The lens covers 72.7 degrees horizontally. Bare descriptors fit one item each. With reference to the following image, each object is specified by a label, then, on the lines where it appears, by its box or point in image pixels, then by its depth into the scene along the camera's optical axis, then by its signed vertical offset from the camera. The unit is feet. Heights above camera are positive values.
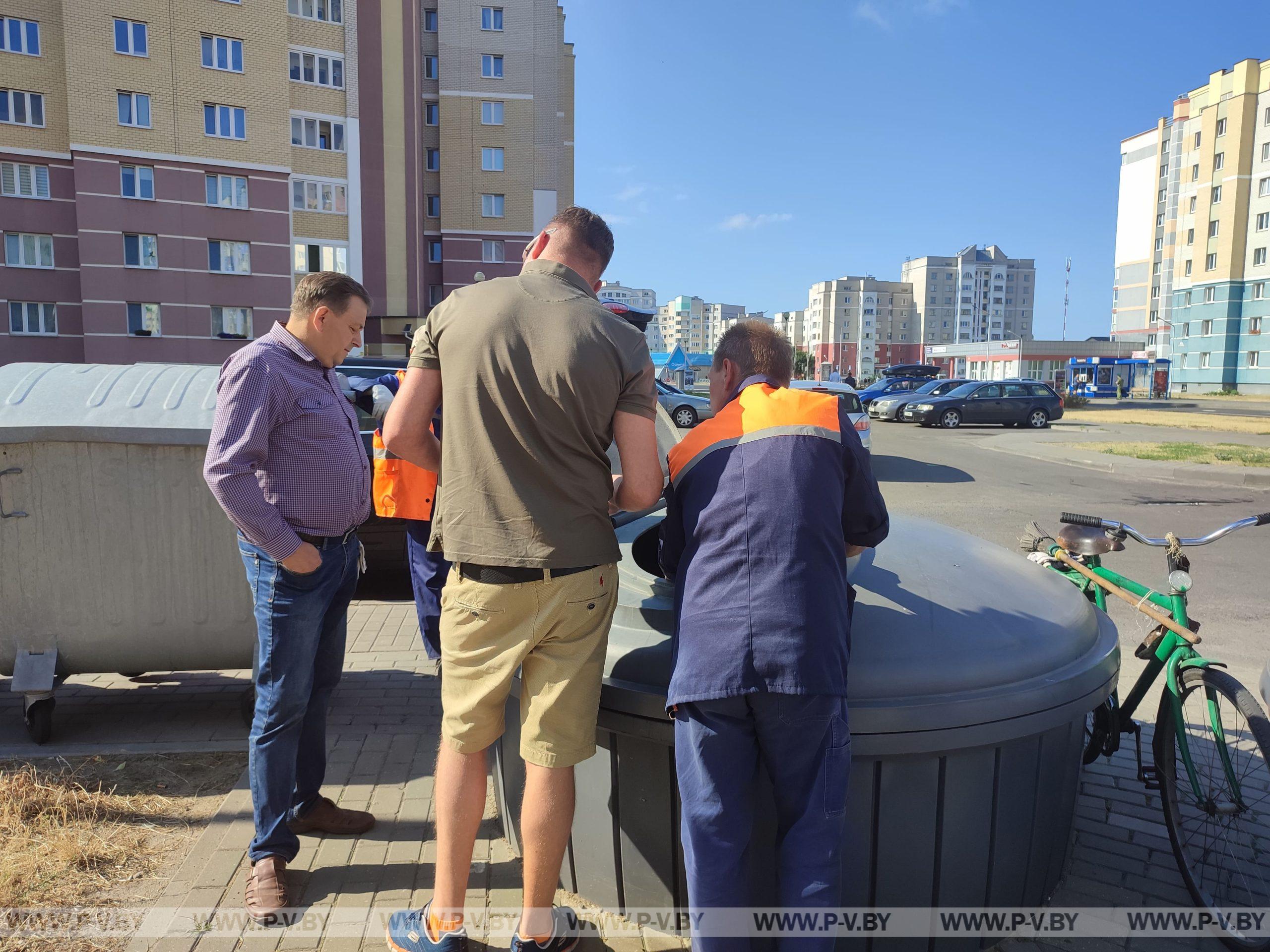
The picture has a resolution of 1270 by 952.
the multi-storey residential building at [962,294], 445.78 +42.24
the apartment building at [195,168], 109.19 +26.76
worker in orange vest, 12.19 -1.89
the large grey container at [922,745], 7.27 -3.24
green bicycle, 8.80 -4.07
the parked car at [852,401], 40.75 -1.34
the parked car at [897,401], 93.20 -2.87
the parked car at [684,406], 70.95 -2.79
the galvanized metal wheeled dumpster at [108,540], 12.15 -2.49
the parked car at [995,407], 86.69 -3.17
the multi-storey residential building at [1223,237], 200.64 +34.36
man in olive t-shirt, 6.94 -1.09
